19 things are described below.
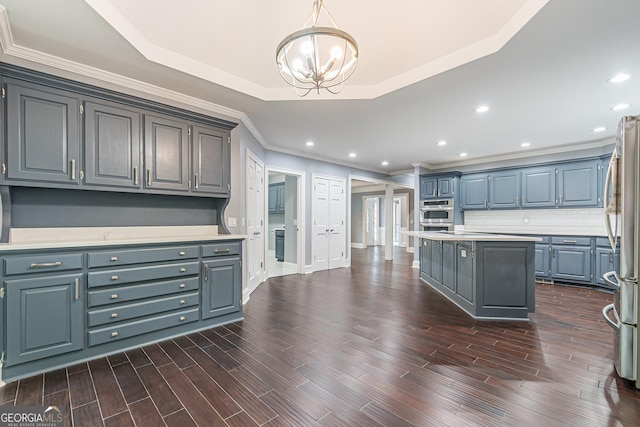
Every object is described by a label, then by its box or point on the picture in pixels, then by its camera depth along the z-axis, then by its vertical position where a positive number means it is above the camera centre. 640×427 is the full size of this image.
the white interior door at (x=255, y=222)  4.36 -0.17
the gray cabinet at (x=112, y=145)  2.56 +0.62
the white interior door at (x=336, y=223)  6.62 -0.26
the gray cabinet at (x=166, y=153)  2.89 +0.61
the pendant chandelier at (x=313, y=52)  1.66 +1.01
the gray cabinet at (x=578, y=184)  5.07 +0.50
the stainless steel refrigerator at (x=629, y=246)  2.03 -0.25
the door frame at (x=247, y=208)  4.09 +0.04
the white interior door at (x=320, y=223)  6.25 -0.25
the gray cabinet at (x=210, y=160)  3.21 +0.60
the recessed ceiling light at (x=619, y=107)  3.50 +1.29
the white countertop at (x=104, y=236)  2.29 -0.23
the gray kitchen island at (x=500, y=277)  3.31 -0.76
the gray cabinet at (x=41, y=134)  2.22 +0.64
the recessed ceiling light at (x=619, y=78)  2.76 +1.30
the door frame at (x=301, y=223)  5.98 -0.23
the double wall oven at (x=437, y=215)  6.54 -0.08
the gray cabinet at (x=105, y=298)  2.09 -0.74
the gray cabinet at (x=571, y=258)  4.94 -0.82
